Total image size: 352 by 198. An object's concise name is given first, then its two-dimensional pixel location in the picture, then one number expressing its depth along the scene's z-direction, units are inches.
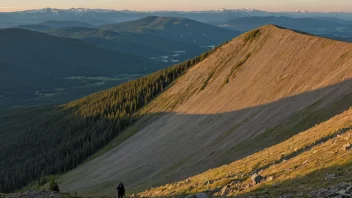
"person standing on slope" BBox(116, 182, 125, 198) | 1423.5
